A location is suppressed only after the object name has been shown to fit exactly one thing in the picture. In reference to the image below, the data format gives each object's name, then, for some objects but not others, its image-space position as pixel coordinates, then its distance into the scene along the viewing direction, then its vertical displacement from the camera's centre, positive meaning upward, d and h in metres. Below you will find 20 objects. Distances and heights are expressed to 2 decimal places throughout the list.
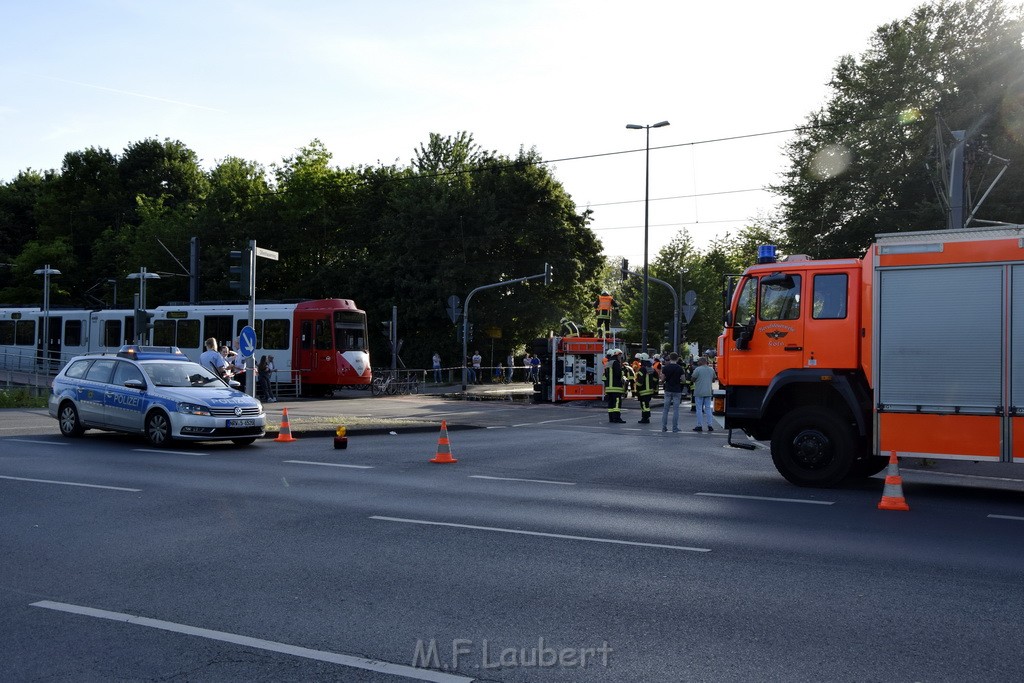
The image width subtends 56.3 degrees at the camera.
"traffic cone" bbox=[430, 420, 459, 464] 14.15 -1.42
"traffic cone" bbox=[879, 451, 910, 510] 10.29 -1.39
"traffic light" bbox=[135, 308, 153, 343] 27.95 +0.82
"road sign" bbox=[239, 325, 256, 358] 19.77 +0.22
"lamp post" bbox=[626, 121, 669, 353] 39.53 +7.11
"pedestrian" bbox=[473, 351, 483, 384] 46.22 -0.38
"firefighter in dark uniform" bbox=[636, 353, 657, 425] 23.64 -0.67
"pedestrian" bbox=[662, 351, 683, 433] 20.73 -0.51
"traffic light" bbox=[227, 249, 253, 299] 19.09 +1.61
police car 15.72 -0.86
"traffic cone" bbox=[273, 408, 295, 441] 17.70 -1.47
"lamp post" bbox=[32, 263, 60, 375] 39.88 +1.32
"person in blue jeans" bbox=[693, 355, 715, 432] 21.05 -0.65
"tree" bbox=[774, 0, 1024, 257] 33.34 +8.91
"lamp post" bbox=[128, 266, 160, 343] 36.78 +2.87
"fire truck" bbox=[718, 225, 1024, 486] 11.02 +0.14
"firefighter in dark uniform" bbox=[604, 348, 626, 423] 23.73 -0.60
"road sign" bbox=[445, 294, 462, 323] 36.89 +1.90
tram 35.50 +0.68
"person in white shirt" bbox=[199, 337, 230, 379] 20.65 -0.18
